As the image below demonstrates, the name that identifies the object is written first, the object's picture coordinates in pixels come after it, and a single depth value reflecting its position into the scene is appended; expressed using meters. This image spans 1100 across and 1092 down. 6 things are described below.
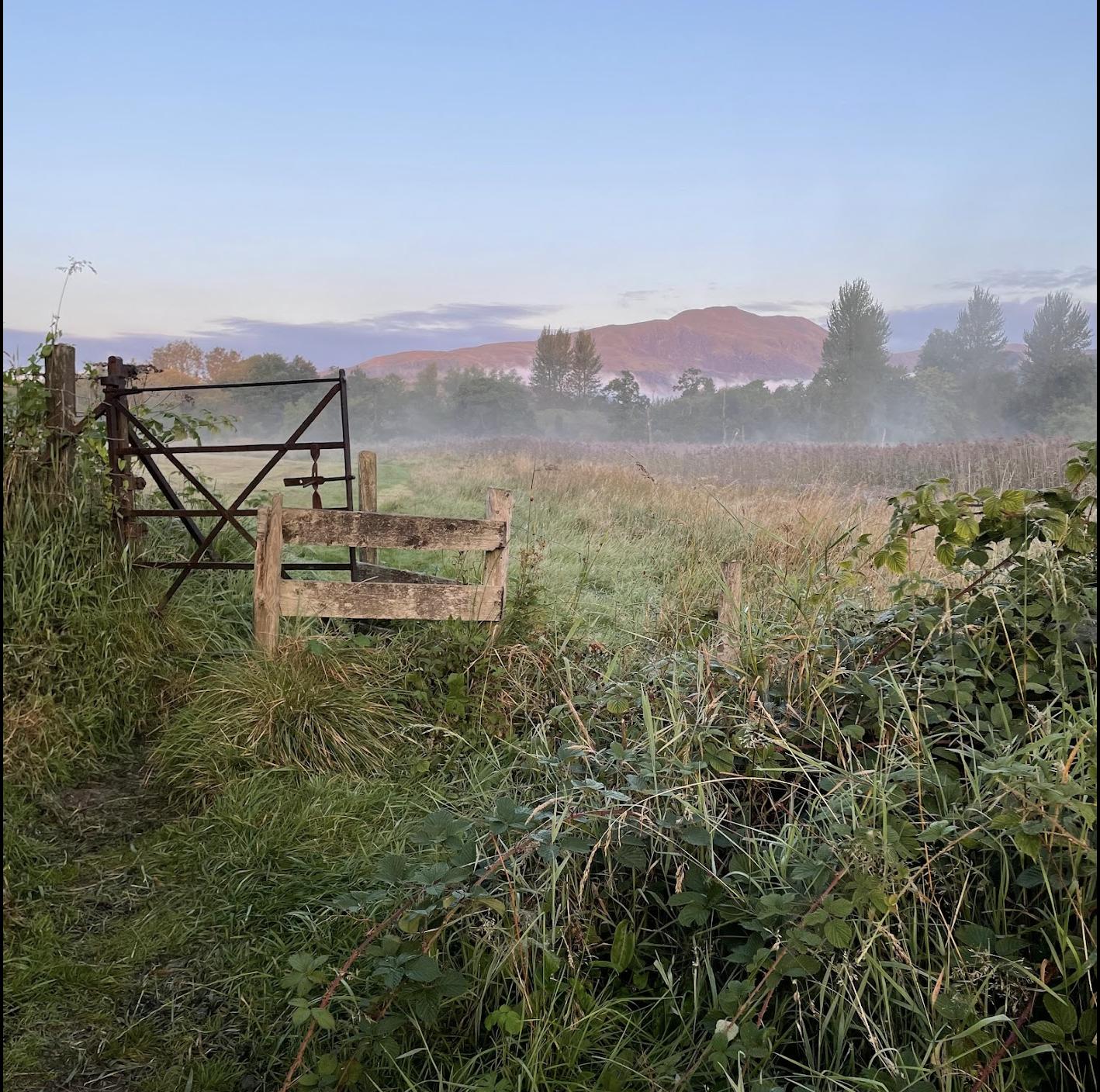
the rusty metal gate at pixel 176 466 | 6.64
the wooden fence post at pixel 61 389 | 6.14
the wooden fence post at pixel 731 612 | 3.82
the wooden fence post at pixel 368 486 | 8.34
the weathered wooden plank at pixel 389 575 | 7.36
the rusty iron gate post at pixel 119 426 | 6.68
